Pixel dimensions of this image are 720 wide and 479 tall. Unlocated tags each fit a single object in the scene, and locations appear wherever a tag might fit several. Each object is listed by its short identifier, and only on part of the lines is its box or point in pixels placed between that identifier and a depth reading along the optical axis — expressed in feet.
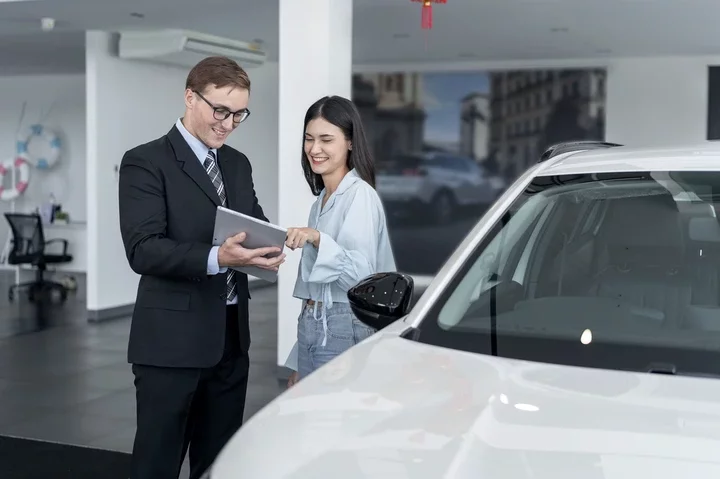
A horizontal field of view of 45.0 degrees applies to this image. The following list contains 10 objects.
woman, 8.36
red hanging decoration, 17.29
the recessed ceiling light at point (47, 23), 25.58
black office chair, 32.78
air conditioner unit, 26.91
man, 7.62
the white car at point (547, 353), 4.27
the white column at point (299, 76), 18.35
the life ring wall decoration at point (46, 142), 40.50
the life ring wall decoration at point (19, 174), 39.50
